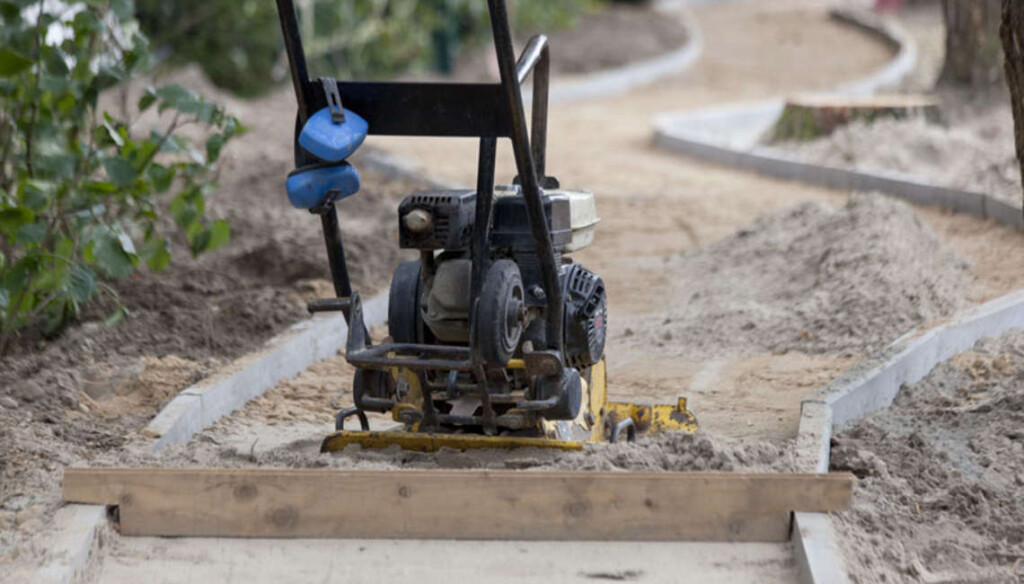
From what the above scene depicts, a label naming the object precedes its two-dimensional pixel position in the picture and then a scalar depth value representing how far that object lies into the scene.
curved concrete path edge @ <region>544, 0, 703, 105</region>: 34.28
